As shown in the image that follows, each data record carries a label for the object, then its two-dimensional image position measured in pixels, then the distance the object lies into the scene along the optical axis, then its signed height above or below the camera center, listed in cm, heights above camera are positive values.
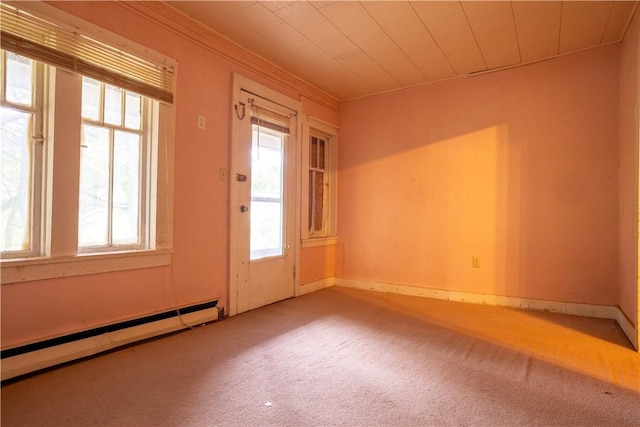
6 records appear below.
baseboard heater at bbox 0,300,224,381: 188 -81
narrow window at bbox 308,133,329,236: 431 +42
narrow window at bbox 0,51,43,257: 192 +33
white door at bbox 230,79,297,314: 316 +12
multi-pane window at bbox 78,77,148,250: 224 +31
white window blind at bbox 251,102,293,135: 335 +98
